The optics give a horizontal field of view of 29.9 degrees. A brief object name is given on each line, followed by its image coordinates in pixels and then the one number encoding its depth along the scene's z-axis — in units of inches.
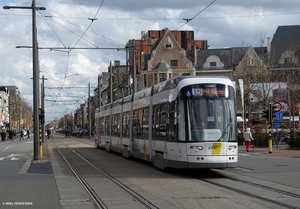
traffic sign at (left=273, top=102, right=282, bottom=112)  1378.0
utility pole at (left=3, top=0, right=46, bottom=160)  1050.7
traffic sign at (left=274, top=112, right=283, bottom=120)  1533.0
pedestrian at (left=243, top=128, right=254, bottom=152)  1467.8
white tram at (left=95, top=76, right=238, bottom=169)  728.3
